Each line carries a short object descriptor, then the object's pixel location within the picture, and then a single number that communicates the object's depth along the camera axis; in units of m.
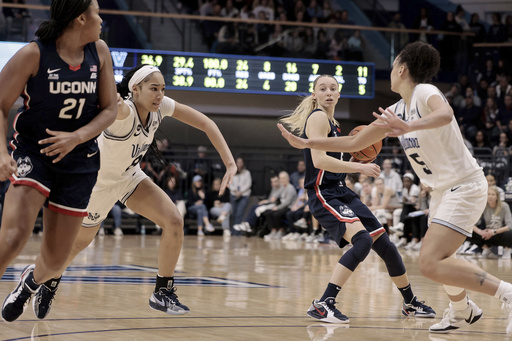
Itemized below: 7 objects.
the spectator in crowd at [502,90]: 18.30
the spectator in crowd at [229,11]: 19.67
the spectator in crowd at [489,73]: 19.34
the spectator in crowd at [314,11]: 20.27
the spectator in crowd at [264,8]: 19.64
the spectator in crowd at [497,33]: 19.80
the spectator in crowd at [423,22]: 20.00
